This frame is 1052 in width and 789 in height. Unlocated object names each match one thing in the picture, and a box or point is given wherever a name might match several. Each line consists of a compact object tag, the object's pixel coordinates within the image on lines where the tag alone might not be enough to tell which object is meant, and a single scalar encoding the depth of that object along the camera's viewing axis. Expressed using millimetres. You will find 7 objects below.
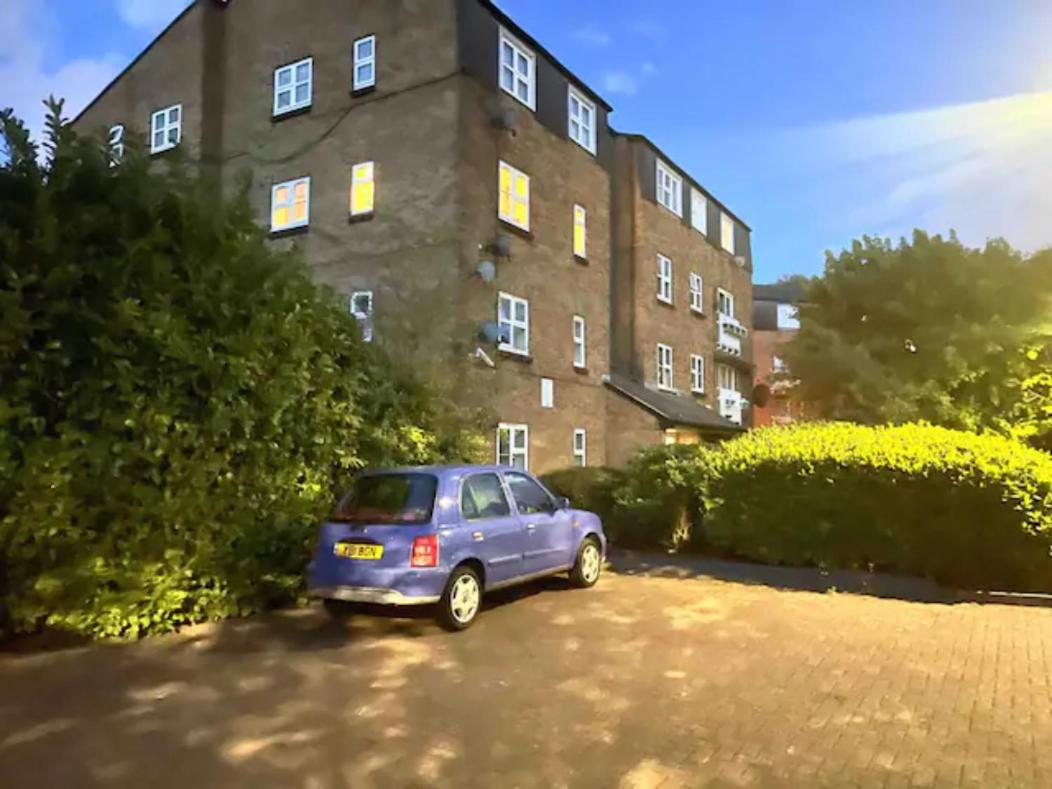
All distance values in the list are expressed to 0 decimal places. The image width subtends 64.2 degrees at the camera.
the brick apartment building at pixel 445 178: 17688
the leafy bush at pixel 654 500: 13508
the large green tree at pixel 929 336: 17908
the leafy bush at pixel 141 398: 7027
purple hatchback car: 7543
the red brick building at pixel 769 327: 46344
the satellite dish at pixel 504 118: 18547
